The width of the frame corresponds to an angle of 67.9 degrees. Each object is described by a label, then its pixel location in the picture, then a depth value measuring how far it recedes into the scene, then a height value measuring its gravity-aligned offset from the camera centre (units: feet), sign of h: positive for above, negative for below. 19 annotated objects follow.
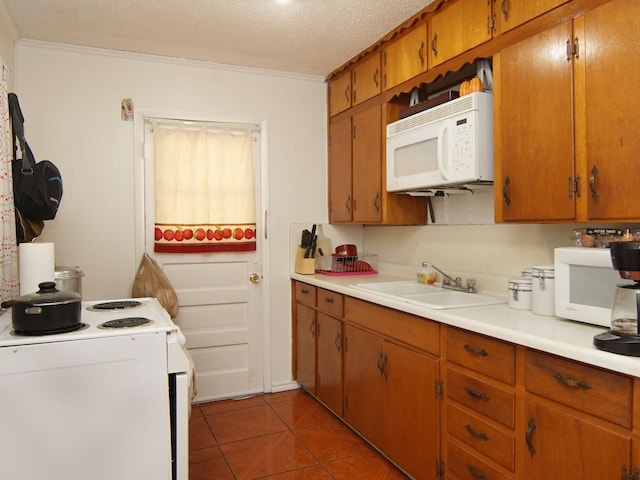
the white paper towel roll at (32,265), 6.61 -0.33
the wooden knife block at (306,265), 11.73 -0.66
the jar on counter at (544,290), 6.40 -0.73
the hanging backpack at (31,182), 7.36 +0.92
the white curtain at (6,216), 6.79 +0.37
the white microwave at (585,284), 5.36 -0.57
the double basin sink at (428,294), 7.93 -1.07
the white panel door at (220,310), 11.11 -1.70
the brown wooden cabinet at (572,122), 5.23 +1.40
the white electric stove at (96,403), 4.98 -1.80
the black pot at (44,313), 5.16 -0.80
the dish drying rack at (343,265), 11.75 -0.69
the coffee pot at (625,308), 4.36 -0.71
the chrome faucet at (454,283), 8.84 -0.89
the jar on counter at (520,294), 6.89 -0.84
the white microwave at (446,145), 7.18 +1.52
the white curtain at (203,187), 10.87 +1.22
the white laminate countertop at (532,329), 4.44 -1.10
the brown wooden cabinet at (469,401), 4.54 -2.08
